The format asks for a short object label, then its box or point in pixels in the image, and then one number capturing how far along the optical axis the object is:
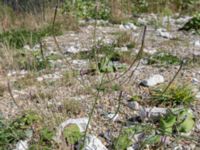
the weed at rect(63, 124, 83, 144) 1.67
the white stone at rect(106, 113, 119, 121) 1.93
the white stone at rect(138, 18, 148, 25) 4.65
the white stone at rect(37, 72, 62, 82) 2.49
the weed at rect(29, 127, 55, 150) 1.66
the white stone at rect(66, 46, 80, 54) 3.35
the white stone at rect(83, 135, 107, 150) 1.65
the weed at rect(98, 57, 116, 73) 2.47
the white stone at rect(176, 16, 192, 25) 4.76
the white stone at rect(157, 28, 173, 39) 3.88
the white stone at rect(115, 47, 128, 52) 3.17
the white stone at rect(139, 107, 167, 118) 1.87
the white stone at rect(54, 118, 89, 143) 1.69
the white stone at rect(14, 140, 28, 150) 1.68
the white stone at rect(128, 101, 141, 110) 2.03
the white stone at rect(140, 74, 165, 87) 2.30
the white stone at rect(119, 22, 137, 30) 4.39
